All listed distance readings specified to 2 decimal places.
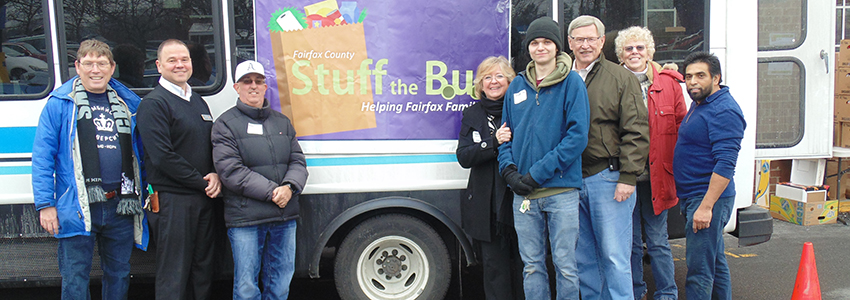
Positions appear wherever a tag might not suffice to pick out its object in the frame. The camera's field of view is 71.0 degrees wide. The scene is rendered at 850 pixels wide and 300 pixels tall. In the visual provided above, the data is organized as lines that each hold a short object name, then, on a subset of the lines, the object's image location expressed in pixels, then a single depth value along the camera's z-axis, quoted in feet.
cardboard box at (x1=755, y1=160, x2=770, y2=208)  21.93
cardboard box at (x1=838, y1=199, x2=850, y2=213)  21.91
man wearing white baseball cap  10.85
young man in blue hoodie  10.06
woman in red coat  11.66
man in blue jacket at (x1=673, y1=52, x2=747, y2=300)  10.50
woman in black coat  11.39
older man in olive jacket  10.38
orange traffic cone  11.89
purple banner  11.91
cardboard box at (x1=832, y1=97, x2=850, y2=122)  21.29
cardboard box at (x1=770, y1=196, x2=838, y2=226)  21.24
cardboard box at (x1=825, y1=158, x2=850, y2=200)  22.66
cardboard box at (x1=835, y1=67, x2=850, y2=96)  21.25
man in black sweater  10.53
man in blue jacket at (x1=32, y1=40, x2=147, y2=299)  10.48
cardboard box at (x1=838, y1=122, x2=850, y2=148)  21.13
